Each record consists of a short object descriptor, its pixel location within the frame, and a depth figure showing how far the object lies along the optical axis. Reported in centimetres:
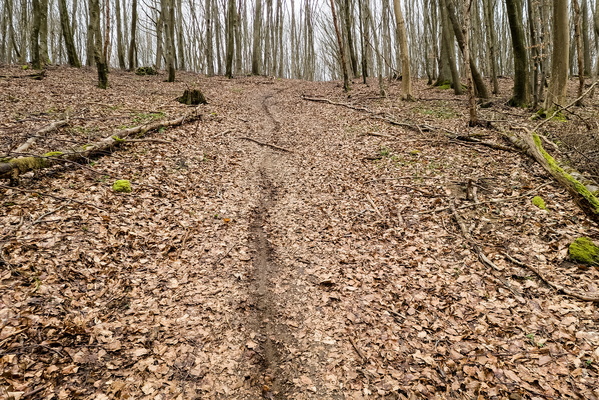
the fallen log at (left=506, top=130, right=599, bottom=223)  556
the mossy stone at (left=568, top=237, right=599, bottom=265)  479
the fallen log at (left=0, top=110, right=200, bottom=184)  582
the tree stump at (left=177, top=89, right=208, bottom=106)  1419
